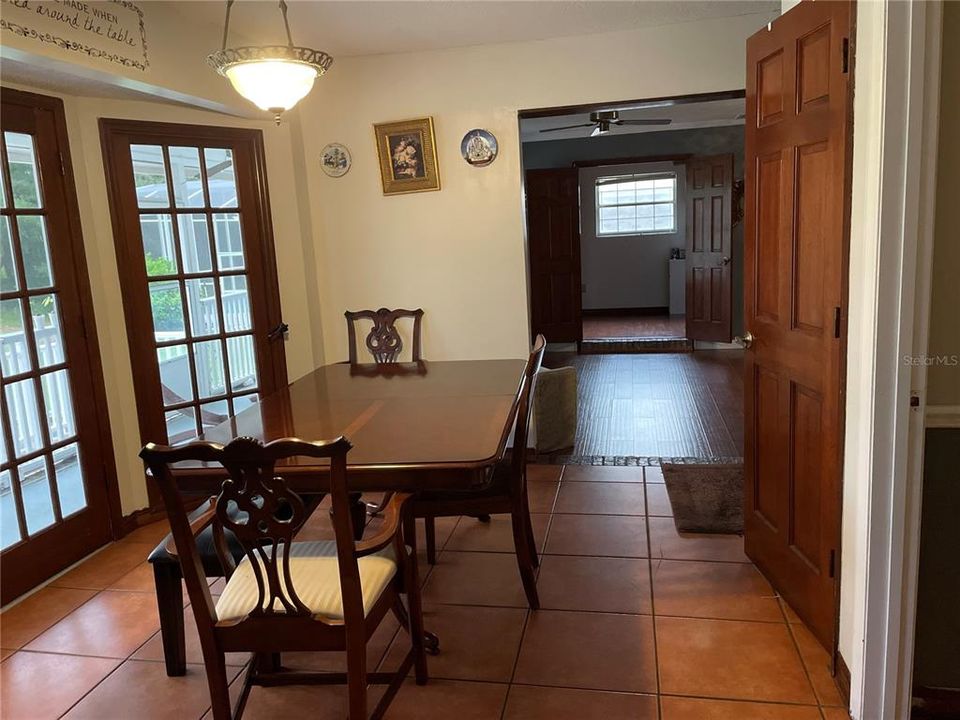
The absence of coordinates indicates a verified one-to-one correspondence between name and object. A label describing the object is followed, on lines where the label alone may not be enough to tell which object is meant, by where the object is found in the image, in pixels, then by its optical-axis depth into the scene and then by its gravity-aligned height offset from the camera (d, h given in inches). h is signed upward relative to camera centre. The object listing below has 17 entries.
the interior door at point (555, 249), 295.9 -1.3
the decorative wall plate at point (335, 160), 159.8 +21.9
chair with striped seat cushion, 63.7 -32.2
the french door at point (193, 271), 135.0 -0.7
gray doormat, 124.3 -48.5
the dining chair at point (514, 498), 95.2 -33.0
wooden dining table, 77.2 -21.6
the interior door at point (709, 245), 275.1 -3.2
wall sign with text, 95.6 +35.5
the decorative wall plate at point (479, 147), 153.7 +21.9
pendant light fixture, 87.2 +23.9
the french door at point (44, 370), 112.0 -15.4
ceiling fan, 215.6 +37.3
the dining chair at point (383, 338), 154.4 -17.4
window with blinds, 374.6 +19.2
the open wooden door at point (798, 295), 77.7 -7.7
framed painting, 155.1 +21.4
